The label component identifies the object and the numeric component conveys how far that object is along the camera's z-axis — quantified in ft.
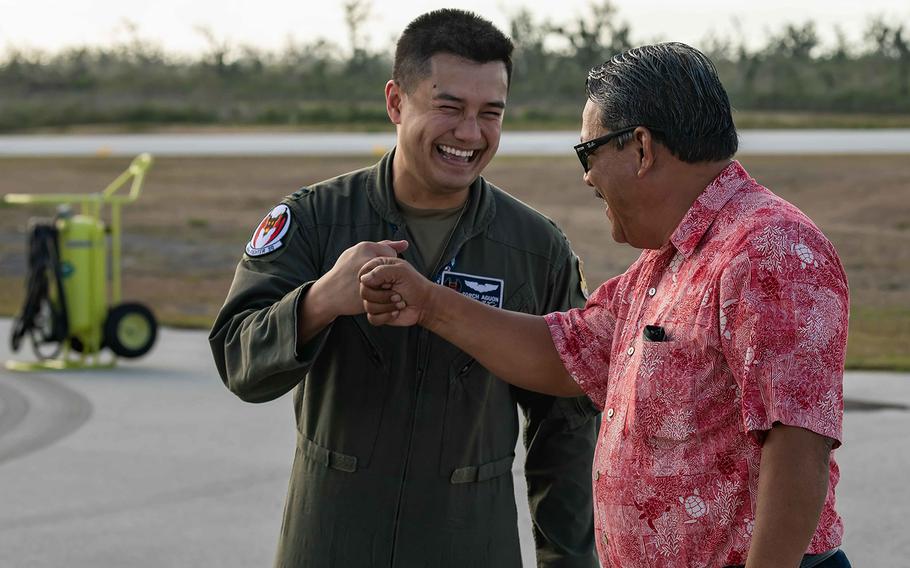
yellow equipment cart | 32.01
